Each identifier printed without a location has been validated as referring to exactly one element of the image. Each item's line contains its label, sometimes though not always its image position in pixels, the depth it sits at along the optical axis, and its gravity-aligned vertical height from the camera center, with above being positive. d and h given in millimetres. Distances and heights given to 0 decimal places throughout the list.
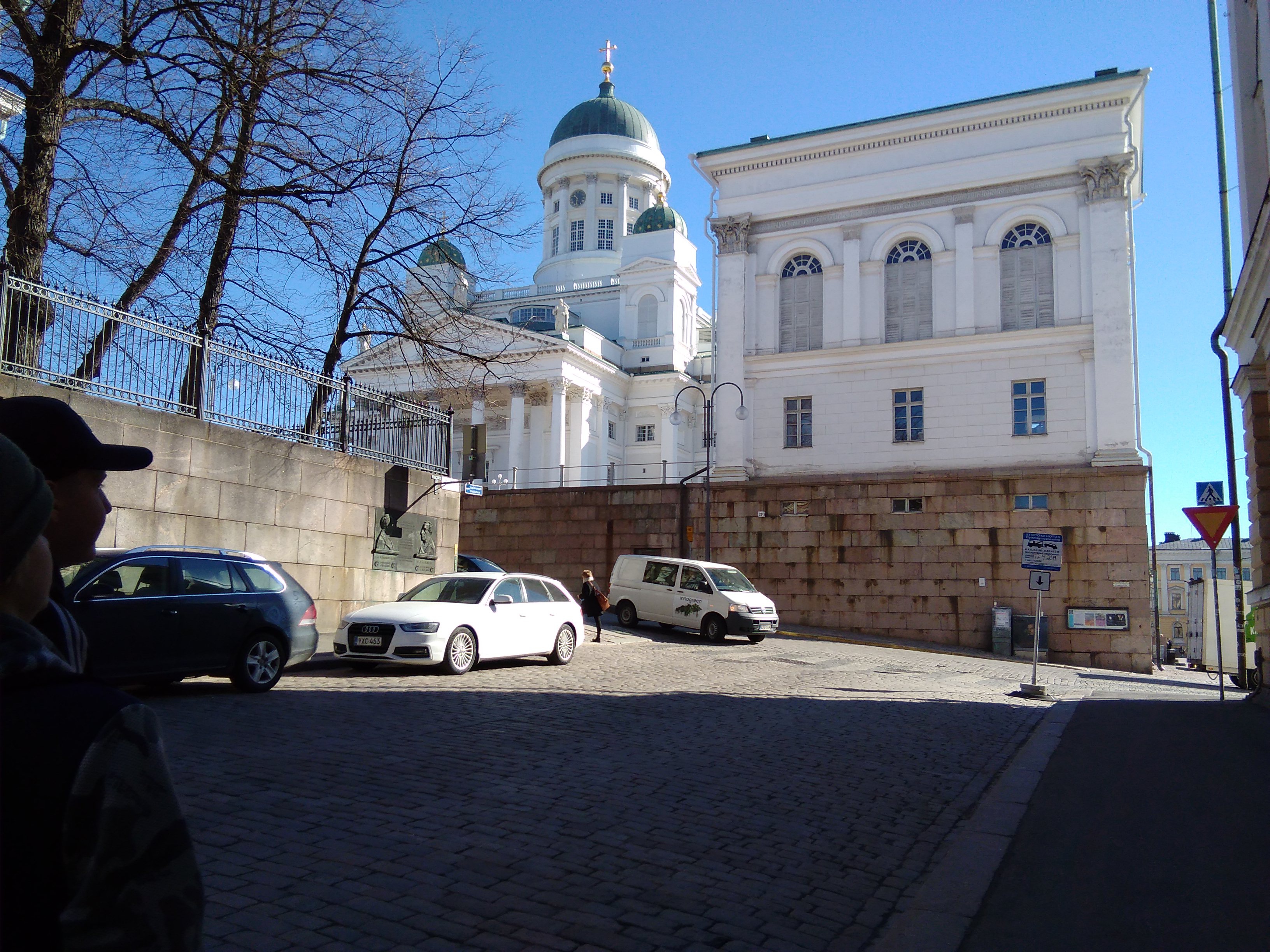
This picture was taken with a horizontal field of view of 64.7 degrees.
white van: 22672 -638
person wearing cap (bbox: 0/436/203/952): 1409 -358
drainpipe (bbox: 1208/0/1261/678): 18828 +5962
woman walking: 20609 -649
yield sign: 14703 +907
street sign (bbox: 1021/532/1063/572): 16328 +421
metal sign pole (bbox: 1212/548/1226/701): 14844 -1337
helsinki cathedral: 57156 +15670
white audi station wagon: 13328 -821
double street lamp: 27391 +4103
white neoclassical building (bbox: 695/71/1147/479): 29125 +9030
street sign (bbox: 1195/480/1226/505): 17203 +1492
